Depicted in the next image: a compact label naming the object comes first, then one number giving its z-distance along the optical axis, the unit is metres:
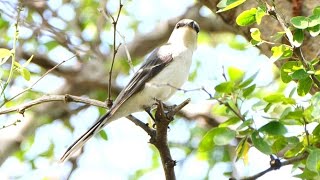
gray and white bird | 5.47
